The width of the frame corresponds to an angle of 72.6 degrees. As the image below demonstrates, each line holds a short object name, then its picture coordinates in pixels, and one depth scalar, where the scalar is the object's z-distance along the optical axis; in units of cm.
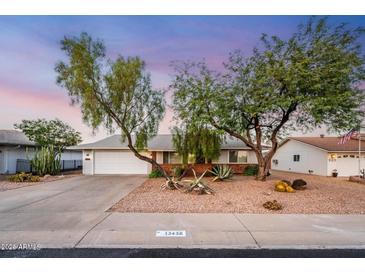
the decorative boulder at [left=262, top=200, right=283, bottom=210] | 785
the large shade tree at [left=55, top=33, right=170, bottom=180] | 1226
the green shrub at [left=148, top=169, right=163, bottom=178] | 1750
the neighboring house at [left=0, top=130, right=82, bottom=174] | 1973
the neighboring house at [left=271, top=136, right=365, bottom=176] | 2042
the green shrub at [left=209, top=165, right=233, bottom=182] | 1454
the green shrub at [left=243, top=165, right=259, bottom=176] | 1869
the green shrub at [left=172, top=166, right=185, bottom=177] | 1731
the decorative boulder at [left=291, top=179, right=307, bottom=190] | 1179
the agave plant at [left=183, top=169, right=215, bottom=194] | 1039
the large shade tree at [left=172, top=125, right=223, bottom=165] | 1719
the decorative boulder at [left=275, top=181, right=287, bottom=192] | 1113
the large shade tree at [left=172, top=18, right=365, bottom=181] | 1153
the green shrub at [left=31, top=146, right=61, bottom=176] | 1800
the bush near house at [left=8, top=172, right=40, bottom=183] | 1489
